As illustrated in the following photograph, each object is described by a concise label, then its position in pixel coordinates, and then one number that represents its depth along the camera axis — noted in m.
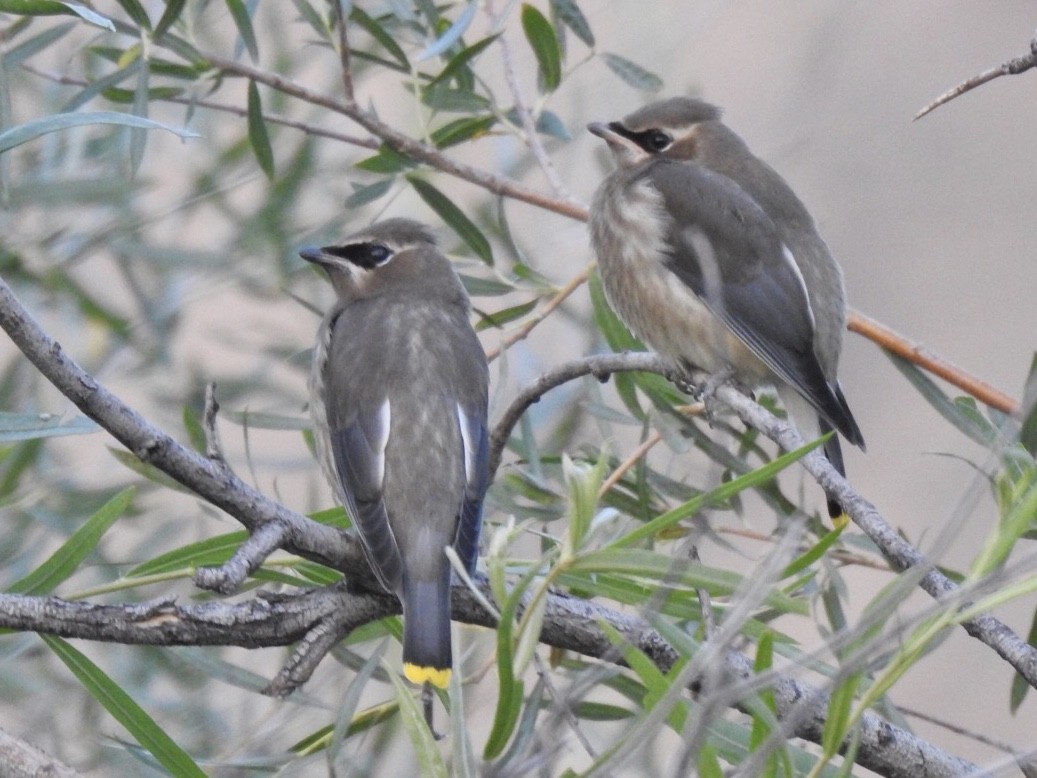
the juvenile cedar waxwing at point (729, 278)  8.27
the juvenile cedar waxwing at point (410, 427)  5.40
